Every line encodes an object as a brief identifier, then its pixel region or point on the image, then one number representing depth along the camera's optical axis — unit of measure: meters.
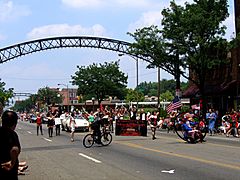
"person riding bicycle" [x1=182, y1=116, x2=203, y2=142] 20.72
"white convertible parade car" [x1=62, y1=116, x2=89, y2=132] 33.50
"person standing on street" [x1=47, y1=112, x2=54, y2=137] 27.69
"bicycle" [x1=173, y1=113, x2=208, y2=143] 20.87
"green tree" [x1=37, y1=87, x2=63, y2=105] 131.60
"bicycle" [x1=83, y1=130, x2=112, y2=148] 19.36
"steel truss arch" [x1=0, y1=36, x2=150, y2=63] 54.69
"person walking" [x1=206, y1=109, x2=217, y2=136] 28.87
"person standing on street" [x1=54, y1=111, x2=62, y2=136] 29.69
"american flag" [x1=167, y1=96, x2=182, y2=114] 35.78
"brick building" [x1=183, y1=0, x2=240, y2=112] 35.61
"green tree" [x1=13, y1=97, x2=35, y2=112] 170.06
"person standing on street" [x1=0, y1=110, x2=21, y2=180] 5.14
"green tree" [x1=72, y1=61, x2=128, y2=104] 75.31
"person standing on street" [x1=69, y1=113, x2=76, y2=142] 23.30
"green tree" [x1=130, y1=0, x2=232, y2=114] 33.12
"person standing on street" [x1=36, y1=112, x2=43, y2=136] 32.05
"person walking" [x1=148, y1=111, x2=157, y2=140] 24.10
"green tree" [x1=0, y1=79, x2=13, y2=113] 68.12
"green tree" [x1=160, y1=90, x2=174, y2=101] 119.78
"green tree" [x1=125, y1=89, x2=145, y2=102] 86.88
